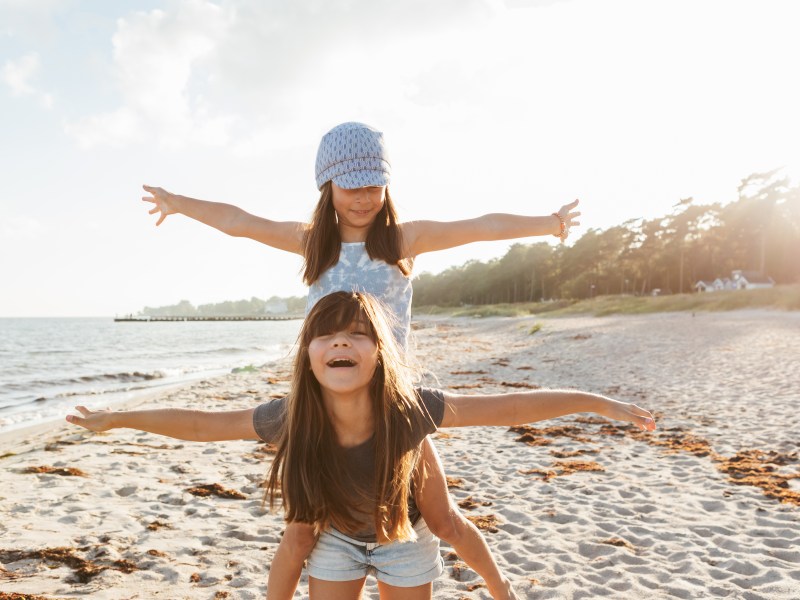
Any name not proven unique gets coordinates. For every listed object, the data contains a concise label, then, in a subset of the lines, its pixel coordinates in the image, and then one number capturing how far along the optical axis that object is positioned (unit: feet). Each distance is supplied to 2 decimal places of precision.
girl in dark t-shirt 7.20
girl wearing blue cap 7.70
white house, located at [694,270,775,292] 176.04
